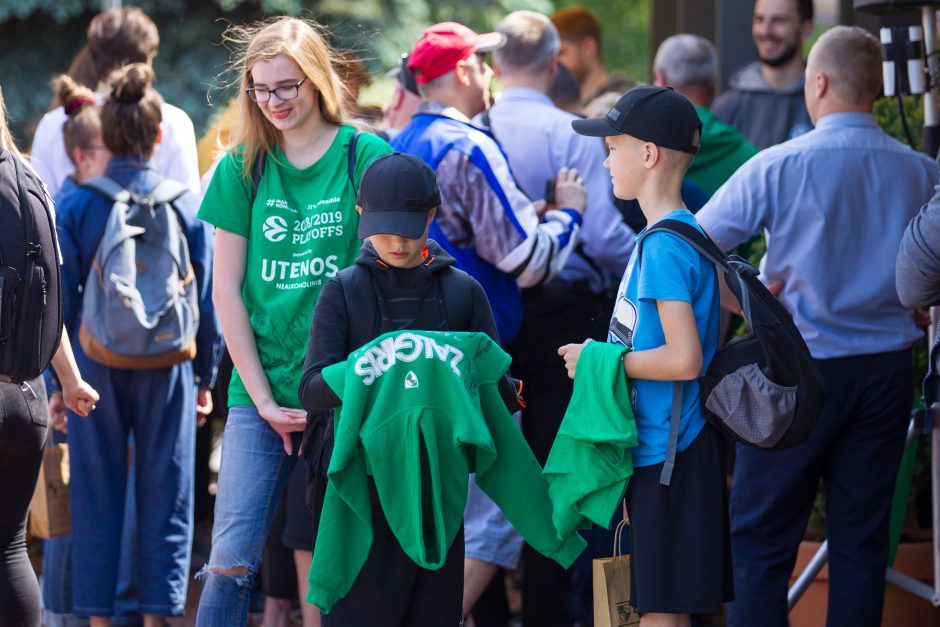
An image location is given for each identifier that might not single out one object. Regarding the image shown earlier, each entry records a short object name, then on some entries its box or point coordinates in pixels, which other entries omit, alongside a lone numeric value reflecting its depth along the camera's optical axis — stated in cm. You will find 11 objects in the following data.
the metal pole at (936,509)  931
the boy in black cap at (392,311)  702
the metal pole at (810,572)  986
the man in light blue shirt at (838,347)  887
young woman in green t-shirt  797
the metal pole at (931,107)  941
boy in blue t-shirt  681
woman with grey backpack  996
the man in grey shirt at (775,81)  1373
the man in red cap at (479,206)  945
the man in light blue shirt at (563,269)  1035
